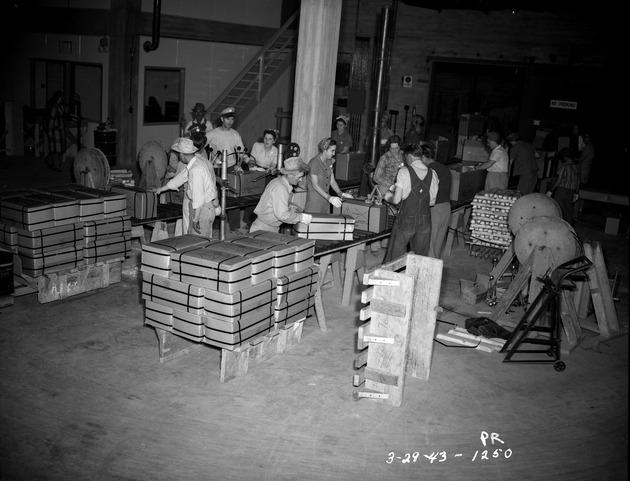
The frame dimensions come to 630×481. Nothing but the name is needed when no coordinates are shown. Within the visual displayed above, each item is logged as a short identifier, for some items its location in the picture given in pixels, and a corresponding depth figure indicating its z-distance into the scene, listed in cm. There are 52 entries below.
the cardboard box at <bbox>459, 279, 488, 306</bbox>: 1104
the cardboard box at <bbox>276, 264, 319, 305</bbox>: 807
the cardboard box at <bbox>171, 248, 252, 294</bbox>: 732
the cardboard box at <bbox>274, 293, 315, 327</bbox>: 813
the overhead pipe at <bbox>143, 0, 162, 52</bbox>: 1926
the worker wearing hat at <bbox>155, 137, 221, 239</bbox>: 959
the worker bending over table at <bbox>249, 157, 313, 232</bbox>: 944
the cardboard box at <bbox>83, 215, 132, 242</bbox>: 979
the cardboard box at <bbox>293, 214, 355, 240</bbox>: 1011
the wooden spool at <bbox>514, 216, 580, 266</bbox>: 991
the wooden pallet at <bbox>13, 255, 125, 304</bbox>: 944
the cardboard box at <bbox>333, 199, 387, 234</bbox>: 1104
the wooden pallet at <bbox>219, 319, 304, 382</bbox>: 782
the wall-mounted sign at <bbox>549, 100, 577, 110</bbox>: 2198
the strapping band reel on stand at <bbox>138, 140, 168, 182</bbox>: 1180
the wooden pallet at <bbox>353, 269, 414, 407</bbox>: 737
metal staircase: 2117
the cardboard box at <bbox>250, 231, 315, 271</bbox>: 830
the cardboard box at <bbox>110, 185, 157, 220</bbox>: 1077
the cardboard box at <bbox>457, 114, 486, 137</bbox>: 1820
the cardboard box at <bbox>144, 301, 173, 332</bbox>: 777
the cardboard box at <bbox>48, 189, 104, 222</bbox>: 970
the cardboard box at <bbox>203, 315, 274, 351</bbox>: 748
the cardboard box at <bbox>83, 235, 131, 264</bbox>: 989
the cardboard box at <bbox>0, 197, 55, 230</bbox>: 914
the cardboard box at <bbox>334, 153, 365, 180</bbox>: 1443
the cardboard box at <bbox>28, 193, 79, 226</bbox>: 944
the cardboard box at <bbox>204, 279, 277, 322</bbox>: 737
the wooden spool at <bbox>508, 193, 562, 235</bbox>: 1137
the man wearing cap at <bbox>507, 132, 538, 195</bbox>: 1484
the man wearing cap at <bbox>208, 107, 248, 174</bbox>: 1281
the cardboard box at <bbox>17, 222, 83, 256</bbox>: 920
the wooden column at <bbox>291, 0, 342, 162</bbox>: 1205
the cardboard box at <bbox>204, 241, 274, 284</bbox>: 767
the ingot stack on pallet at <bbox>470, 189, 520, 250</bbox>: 1296
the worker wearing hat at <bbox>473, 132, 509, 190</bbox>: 1429
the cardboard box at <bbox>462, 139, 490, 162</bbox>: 1642
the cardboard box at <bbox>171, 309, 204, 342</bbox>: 756
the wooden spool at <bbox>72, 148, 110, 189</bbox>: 1128
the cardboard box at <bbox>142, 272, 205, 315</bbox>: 748
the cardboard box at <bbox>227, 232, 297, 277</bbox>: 798
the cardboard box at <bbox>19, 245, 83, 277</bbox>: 927
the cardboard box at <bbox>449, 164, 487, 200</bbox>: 1405
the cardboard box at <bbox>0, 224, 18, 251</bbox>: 920
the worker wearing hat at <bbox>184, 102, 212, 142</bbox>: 980
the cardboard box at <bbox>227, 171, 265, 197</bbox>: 1237
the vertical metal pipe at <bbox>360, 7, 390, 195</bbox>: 1329
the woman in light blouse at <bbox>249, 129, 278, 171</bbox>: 1298
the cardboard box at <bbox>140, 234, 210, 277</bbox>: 766
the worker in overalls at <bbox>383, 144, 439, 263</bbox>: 1010
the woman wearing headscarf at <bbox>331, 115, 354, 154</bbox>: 1471
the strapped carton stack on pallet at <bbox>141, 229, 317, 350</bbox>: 741
